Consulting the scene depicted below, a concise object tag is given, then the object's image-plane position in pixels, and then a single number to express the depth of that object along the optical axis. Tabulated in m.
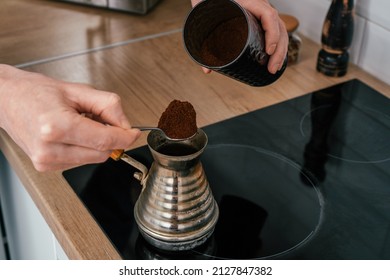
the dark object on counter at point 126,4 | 1.43
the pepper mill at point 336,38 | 1.14
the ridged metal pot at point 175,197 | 0.77
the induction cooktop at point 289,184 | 0.83
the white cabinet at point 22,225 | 0.99
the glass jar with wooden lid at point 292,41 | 1.20
